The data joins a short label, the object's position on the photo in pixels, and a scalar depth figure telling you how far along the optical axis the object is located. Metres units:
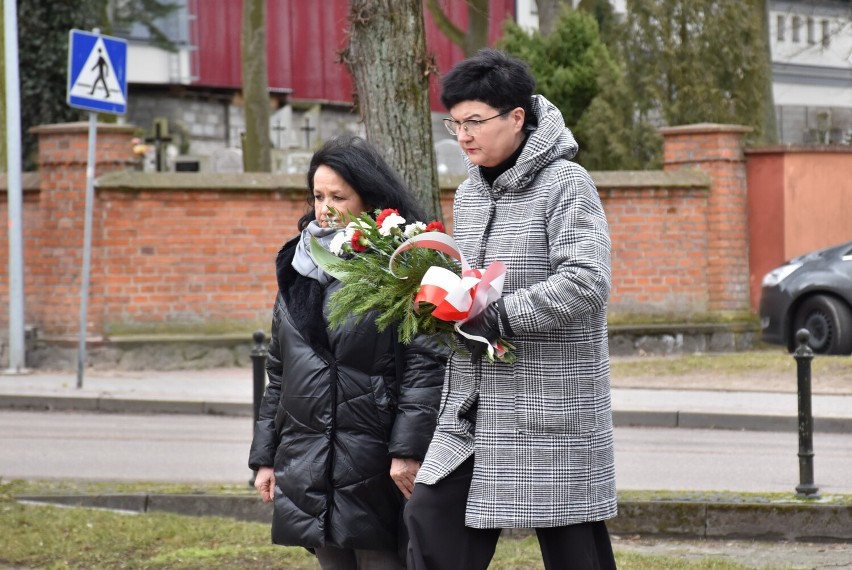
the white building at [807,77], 52.09
